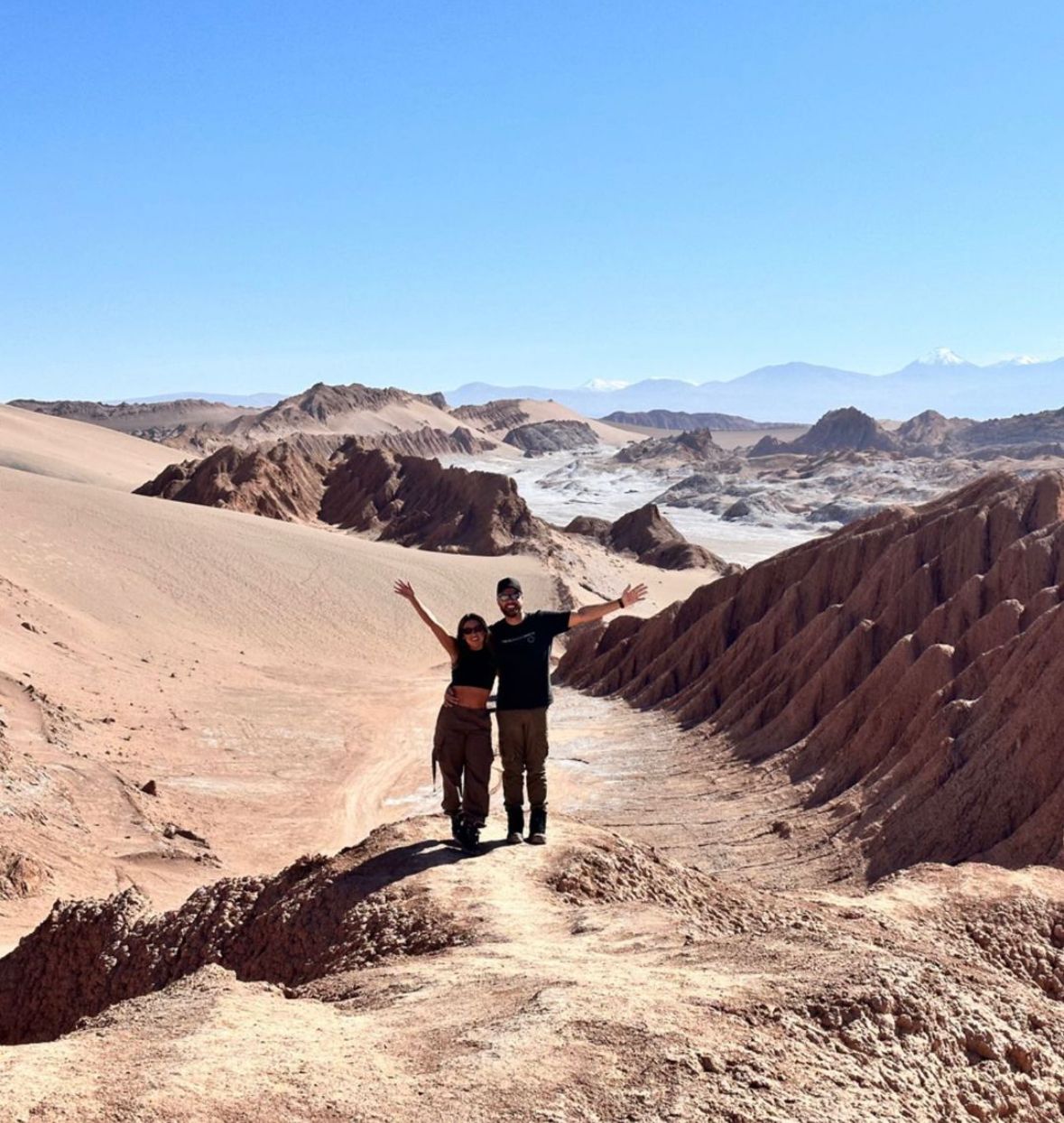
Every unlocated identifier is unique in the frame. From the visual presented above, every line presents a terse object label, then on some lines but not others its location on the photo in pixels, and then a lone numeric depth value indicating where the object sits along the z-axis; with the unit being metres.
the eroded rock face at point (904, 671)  15.43
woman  8.13
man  8.05
